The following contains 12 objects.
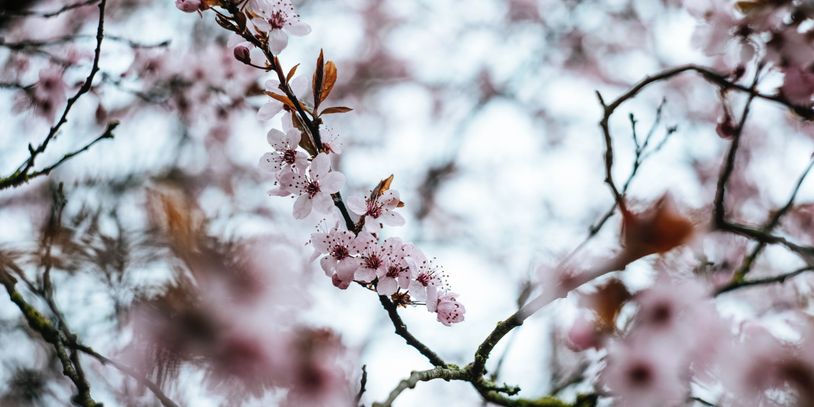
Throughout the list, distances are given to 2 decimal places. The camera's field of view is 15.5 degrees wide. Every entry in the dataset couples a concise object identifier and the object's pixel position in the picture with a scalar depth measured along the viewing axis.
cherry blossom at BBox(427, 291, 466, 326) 1.34
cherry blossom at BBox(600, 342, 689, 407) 1.37
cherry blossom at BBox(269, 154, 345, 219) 1.32
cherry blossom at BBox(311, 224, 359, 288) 1.32
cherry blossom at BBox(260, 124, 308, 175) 1.32
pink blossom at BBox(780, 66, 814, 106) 1.39
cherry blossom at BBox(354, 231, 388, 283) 1.32
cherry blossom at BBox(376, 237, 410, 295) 1.33
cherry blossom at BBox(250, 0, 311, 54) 1.32
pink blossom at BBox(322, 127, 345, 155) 1.34
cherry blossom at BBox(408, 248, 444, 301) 1.33
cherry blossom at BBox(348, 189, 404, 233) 1.33
